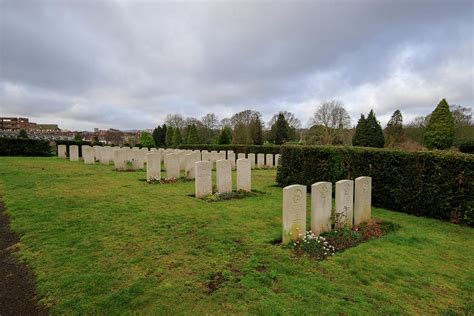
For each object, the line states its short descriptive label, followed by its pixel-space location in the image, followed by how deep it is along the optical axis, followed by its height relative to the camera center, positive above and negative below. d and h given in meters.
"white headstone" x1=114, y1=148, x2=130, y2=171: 15.63 -0.76
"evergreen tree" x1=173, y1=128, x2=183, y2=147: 52.44 +2.03
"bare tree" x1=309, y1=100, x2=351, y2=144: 40.75 +4.73
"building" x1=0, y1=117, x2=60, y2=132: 90.69 +8.03
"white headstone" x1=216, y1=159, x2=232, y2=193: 10.01 -1.08
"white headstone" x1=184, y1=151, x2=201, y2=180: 13.45 -0.85
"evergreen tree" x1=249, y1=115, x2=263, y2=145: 43.69 +2.54
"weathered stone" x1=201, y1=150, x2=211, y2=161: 19.16 -0.56
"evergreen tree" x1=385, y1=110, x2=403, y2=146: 33.91 +2.48
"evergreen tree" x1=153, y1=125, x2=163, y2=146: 62.65 +2.90
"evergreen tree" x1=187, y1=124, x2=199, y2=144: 46.56 +2.15
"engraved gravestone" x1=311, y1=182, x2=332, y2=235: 5.73 -1.30
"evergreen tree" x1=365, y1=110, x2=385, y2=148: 35.06 +2.09
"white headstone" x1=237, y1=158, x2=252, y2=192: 10.62 -1.10
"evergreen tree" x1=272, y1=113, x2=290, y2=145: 45.41 +2.83
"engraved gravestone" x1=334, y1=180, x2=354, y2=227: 6.15 -1.30
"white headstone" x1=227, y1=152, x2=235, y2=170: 18.76 -0.67
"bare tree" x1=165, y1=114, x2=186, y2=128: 69.62 +6.97
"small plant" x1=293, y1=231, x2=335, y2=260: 4.86 -1.89
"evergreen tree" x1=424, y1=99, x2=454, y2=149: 28.81 +2.26
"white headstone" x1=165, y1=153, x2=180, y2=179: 13.02 -0.92
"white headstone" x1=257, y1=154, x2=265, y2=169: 21.41 -1.01
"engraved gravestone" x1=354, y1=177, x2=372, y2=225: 6.71 -1.35
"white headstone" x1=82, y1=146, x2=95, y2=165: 18.81 -0.57
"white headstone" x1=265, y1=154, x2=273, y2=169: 21.50 -1.09
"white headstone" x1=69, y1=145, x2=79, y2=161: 21.17 -0.48
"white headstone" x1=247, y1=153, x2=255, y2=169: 19.46 -0.86
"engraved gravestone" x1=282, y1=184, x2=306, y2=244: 5.31 -1.34
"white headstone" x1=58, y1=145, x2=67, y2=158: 23.16 -0.35
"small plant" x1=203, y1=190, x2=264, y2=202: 9.23 -1.76
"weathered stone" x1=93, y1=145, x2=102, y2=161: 20.23 -0.45
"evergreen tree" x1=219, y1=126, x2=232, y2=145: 40.00 +1.50
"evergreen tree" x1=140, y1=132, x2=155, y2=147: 46.84 +1.30
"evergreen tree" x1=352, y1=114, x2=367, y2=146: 35.32 +1.97
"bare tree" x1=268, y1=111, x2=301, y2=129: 60.97 +6.35
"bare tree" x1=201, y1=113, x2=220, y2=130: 66.44 +6.37
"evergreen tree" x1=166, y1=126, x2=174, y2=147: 56.38 +2.64
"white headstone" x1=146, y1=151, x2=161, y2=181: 12.48 -0.89
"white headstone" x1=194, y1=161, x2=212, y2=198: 9.51 -1.17
